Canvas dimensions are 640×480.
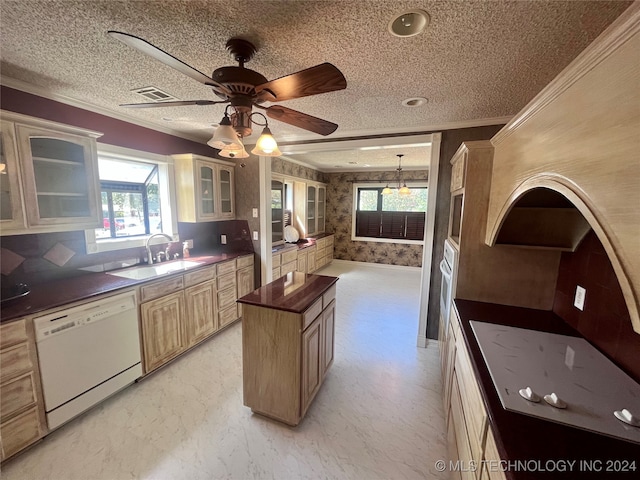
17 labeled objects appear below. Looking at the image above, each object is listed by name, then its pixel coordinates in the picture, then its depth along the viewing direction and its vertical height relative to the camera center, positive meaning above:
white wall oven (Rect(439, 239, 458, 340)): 2.07 -0.58
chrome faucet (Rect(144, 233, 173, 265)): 2.83 -0.45
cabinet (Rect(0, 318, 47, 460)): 1.54 -1.16
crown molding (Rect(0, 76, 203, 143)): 1.90 +0.91
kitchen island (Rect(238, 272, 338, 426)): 1.80 -1.03
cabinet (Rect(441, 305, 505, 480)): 0.98 -0.99
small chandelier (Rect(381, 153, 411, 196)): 5.25 +0.67
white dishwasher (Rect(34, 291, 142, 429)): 1.73 -1.11
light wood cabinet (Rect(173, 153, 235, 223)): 3.15 +0.27
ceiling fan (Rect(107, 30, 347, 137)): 1.14 +0.63
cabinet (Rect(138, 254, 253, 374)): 2.35 -1.07
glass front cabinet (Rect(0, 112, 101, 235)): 1.74 +0.22
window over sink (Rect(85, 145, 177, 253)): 2.61 +0.10
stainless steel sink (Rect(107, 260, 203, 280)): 2.45 -0.65
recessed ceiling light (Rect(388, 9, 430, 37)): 1.19 +0.91
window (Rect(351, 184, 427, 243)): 6.25 -0.10
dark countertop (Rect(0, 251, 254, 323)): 1.63 -0.65
